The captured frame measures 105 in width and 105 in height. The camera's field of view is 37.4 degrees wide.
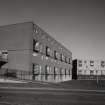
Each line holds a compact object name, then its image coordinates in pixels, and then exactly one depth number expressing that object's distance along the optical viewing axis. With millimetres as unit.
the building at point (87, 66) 95625
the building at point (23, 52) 34281
